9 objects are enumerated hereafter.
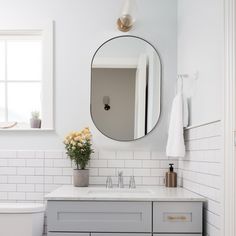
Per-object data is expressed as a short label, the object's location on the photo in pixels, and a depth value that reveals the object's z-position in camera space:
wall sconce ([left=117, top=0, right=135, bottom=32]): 3.41
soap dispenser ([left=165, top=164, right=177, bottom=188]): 3.39
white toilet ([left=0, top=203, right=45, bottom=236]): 3.10
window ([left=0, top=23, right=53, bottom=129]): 3.72
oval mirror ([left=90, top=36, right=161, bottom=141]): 3.56
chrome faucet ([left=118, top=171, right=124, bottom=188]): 3.37
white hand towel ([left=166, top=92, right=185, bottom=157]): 3.16
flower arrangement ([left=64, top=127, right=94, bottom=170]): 3.36
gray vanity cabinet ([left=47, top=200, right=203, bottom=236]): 2.68
